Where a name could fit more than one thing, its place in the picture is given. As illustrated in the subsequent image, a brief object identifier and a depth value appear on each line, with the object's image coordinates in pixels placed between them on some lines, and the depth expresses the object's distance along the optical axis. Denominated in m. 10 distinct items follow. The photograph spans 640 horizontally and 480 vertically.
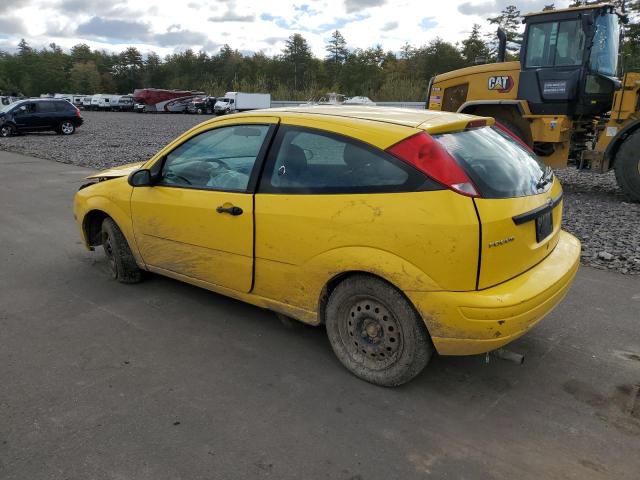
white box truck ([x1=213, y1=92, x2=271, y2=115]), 47.57
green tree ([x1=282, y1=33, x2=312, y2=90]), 86.00
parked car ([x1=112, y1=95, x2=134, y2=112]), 60.06
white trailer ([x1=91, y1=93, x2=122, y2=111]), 59.81
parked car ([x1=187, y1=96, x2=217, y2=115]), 53.91
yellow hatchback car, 2.73
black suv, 23.48
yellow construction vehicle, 8.35
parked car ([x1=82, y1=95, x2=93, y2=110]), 61.38
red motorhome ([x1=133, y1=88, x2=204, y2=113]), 56.91
